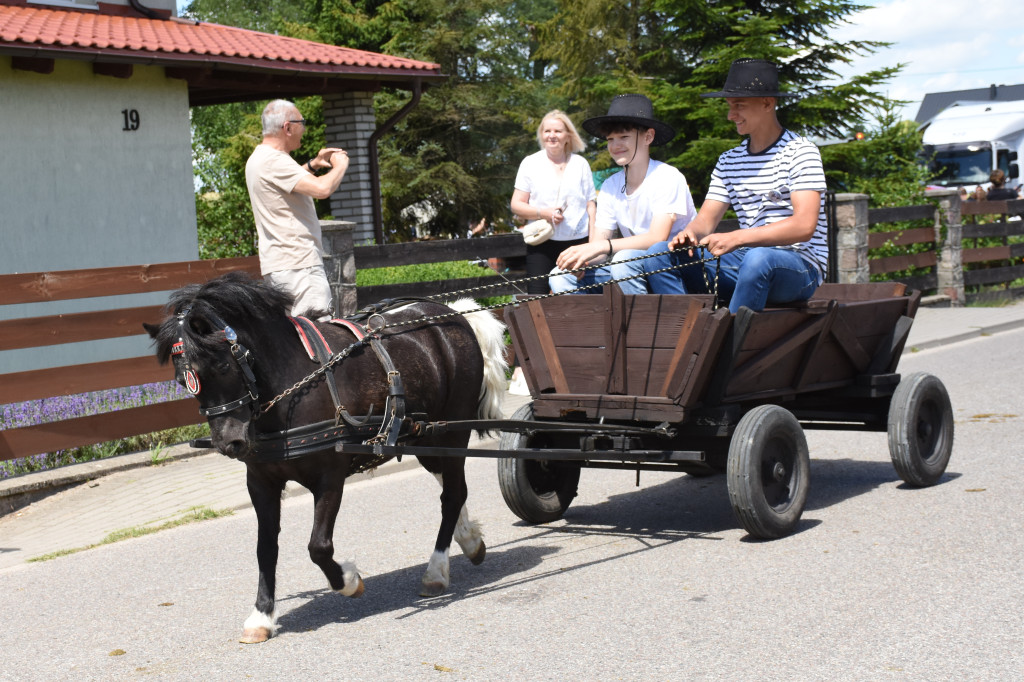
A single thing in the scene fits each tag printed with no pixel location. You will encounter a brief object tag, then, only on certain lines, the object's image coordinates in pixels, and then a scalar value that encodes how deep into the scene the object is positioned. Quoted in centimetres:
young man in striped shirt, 591
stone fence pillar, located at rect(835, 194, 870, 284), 1652
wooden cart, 573
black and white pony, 459
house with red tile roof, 1383
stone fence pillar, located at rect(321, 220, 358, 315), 1072
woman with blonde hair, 875
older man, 717
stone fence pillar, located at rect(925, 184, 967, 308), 1859
